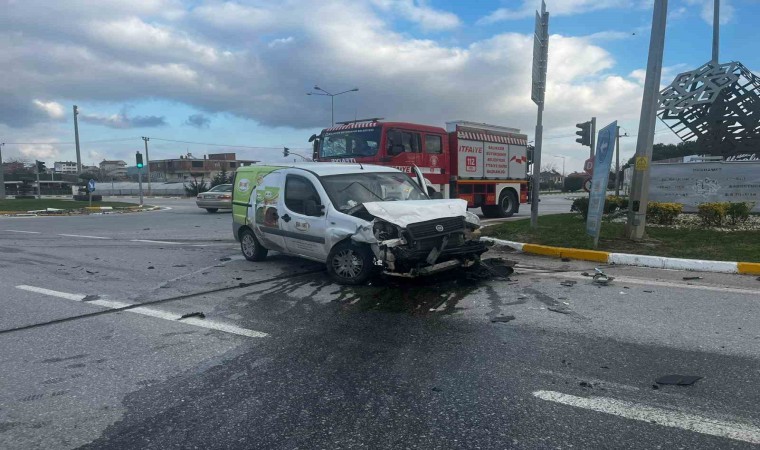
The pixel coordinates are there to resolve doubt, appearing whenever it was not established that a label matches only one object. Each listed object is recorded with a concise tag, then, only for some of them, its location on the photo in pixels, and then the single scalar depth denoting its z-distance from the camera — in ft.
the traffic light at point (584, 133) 47.19
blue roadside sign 31.68
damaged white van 21.57
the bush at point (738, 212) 38.24
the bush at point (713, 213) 38.12
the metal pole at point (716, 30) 95.35
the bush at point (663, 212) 39.86
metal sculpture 92.43
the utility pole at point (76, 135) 123.65
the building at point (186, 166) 363.97
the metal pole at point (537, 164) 40.78
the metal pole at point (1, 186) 133.69
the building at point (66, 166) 484.58
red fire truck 46.01
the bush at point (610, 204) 46.16
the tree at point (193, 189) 185.78
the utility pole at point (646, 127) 32.78
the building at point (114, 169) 437.50
